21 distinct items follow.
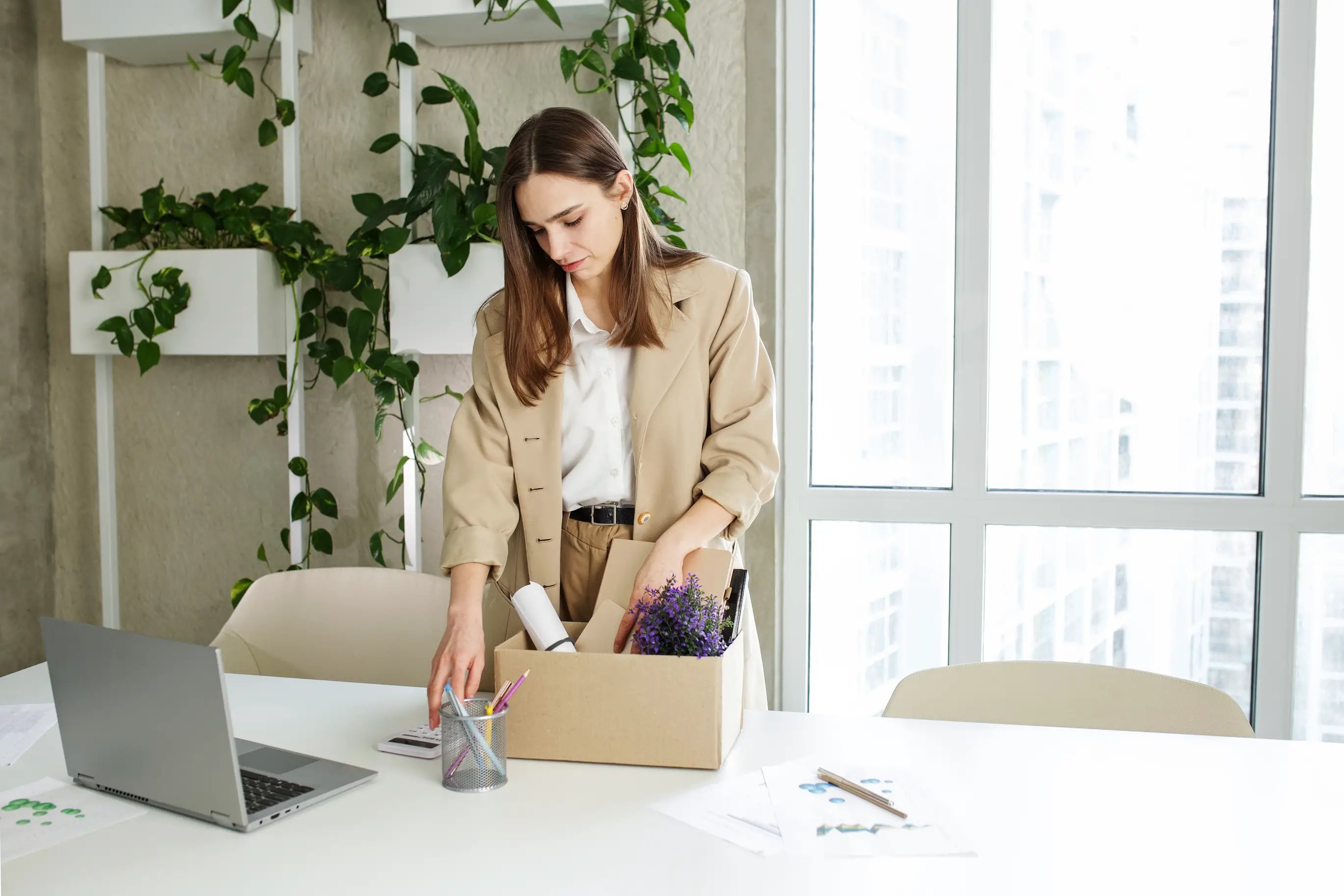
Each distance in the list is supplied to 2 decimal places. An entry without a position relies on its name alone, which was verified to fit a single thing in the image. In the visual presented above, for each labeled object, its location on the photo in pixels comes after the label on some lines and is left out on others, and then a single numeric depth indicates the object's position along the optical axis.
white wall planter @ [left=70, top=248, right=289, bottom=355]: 2.73
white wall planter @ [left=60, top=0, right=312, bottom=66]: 2.72
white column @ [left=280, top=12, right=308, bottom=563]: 2.79
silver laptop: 1.05
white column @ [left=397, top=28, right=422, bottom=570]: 2.74
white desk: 0.95
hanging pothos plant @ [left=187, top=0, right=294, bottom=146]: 2.64
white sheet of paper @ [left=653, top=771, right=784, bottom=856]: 1.03
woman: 1.58
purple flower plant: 1.20
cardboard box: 1.19
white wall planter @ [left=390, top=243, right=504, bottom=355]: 2.65
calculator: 1.28
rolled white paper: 1.28
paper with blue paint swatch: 1.02
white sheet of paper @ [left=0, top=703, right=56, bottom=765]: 1.32
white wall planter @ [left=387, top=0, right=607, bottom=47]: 2.60
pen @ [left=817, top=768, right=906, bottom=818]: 1.10
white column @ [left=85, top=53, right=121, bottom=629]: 2.93
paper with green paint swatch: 1.05
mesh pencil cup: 1.15
